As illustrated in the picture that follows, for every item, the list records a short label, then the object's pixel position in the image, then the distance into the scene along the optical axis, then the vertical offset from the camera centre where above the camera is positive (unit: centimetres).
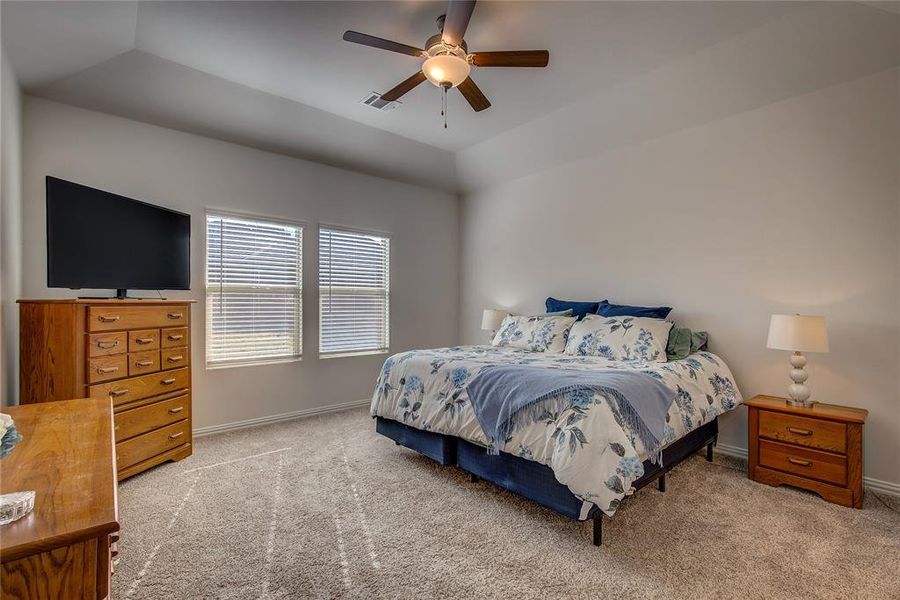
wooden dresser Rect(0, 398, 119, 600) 75 -47
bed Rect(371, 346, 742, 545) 189 -74
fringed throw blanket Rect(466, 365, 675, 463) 208 -54
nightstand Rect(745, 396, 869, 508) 239 -90
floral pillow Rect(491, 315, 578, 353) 366 -35
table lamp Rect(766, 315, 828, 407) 254 -26
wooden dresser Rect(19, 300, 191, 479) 236 -46
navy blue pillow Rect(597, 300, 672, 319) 351 -13
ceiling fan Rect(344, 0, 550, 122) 220 +132
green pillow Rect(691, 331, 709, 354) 326 -34
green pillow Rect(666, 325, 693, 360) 315 -36
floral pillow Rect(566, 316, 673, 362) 312 -33
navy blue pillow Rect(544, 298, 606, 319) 397 -11
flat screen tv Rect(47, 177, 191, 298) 238 +31
